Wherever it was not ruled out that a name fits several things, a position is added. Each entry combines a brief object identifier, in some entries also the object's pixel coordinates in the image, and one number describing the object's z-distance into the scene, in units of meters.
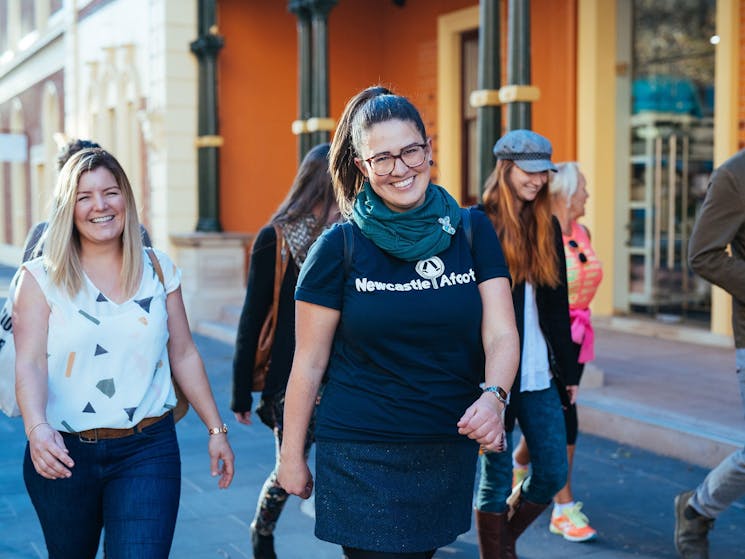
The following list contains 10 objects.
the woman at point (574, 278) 4.68
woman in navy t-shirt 2.48
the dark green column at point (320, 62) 11.37
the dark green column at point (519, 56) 7.71
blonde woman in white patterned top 2.93
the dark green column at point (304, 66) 11.59
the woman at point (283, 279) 3.94
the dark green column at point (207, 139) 13.50
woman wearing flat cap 3.88
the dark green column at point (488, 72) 8.03
